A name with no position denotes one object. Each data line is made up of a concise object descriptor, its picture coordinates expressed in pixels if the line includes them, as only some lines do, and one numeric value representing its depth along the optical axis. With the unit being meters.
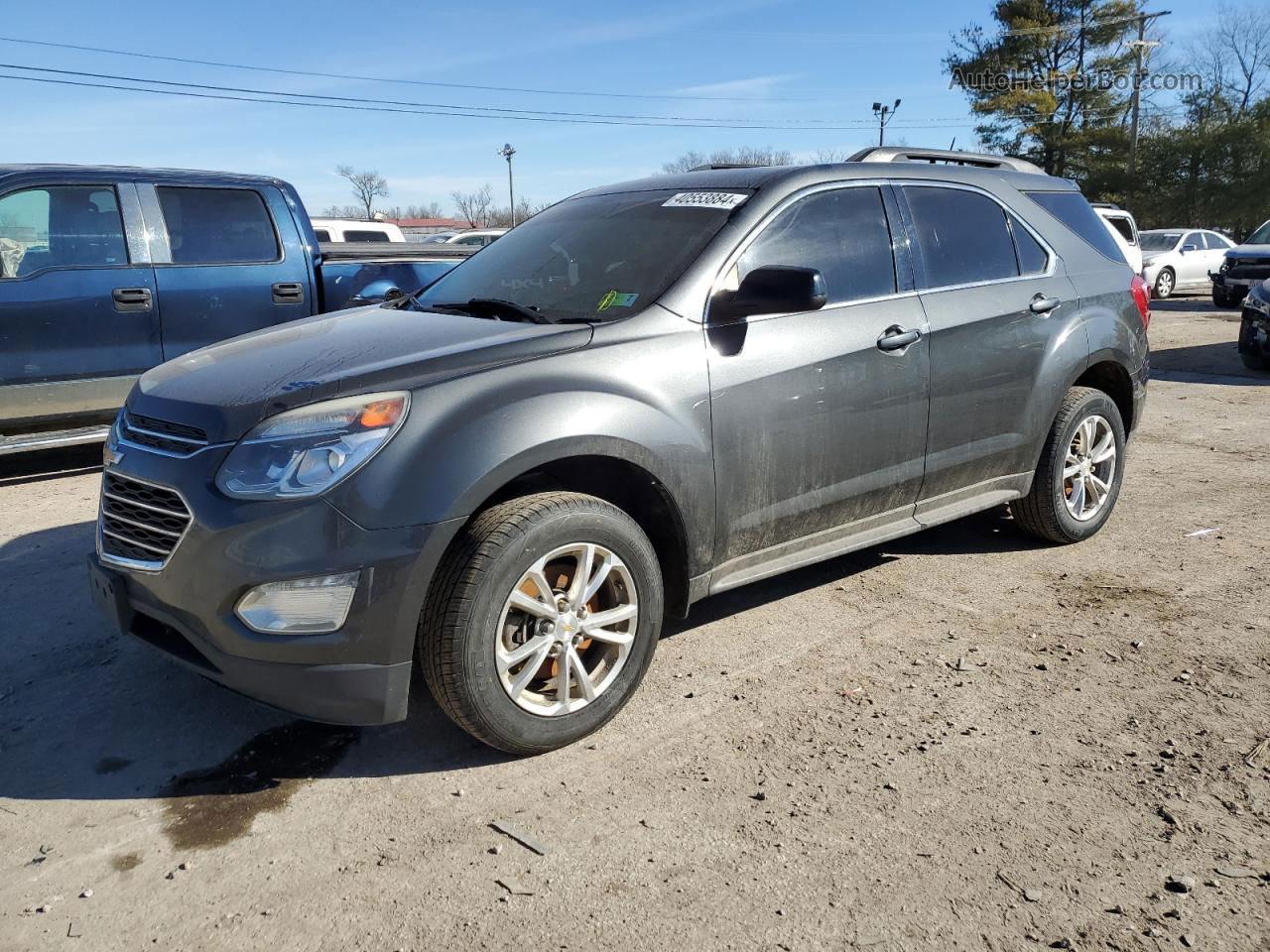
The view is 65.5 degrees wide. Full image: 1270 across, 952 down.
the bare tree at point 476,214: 87.81
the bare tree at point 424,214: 91.50
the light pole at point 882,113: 49.66
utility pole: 39.22
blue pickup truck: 6.15
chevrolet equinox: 2.72
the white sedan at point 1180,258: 23.28
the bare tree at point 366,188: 85.44
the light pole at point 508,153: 63.97
